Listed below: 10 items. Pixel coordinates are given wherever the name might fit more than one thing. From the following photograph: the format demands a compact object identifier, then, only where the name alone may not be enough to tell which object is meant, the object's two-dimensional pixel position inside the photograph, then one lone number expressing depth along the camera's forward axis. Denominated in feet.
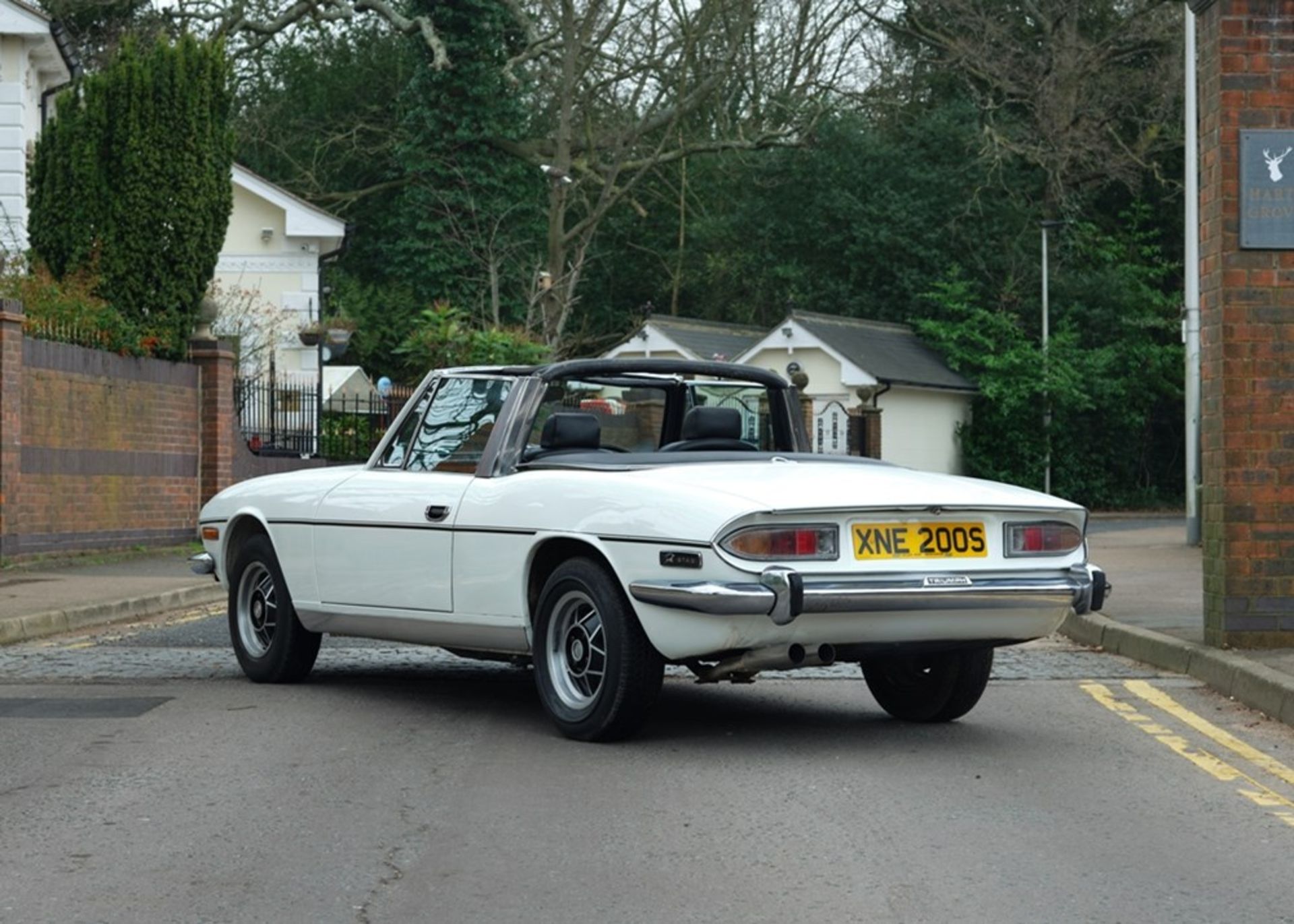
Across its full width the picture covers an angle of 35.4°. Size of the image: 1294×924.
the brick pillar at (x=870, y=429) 140.67
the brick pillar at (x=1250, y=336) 35.17
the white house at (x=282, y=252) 142.51
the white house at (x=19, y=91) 100.12
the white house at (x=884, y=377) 160.45
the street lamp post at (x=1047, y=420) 160.56
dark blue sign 35.24
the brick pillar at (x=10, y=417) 64.08
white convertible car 24.85
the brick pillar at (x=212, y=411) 83.61
